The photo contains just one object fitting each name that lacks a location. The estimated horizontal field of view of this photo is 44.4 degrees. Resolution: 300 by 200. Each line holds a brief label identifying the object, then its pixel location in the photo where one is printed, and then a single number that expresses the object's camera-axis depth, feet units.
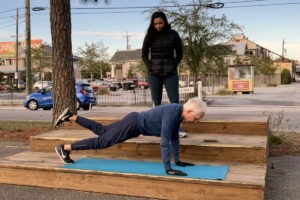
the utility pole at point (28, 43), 79.99
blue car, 65.36
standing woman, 18.26
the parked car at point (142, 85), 170.60
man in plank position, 13.65
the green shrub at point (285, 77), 200.13
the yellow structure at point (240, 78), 104.27
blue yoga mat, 13.61
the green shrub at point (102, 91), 123.03
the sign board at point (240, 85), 104.88
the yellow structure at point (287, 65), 272.92
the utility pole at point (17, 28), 171.53
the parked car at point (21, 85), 173.42
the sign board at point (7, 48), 278.26
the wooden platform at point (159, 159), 12.66
